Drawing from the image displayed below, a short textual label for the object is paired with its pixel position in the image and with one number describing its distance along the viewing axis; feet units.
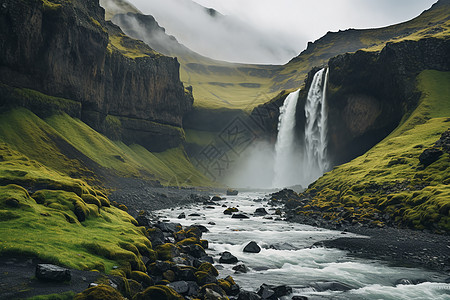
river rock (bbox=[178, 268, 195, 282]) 51.37
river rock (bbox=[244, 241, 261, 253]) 83.66
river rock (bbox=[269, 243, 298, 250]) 87.35
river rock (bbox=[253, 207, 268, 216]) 164.55
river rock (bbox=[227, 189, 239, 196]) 347.15
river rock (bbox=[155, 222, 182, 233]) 92.12
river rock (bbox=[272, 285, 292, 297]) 51.82
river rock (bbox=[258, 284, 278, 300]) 48.73
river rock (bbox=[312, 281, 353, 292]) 57.26
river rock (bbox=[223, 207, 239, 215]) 166.87
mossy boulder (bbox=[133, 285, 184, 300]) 38.93
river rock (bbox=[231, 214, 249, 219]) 150.30
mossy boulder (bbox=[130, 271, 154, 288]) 47.39
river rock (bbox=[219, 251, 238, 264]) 71.51
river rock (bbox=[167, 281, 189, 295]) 44.96
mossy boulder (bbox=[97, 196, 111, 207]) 89.66
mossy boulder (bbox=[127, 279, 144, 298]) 42.19
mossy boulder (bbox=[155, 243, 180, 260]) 62.39
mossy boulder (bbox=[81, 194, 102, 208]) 81.20
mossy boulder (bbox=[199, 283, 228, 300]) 44.30
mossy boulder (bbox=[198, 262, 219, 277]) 56.34
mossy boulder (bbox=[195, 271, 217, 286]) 50.64
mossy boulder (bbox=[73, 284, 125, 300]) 32.63
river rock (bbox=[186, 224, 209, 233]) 108.26
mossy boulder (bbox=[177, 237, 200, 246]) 77.12
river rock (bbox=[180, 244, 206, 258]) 70.80
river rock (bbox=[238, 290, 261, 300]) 45.95
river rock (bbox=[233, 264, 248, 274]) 65.17
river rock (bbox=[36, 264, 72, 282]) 35.76
